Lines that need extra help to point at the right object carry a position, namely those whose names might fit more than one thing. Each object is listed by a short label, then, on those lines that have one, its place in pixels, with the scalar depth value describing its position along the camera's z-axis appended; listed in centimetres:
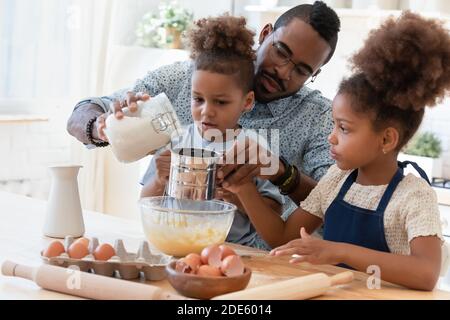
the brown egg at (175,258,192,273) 253
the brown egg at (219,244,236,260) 258
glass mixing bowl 278
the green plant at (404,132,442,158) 488
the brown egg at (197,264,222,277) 251
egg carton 263
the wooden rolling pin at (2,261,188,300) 244
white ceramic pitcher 303
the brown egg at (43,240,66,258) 269
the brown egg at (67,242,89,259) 267
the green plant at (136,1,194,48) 543
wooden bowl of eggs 249
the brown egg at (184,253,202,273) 253
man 330
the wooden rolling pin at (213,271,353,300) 245
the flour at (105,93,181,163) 289
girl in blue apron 274
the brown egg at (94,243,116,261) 267
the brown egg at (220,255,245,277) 251
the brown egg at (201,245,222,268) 254
